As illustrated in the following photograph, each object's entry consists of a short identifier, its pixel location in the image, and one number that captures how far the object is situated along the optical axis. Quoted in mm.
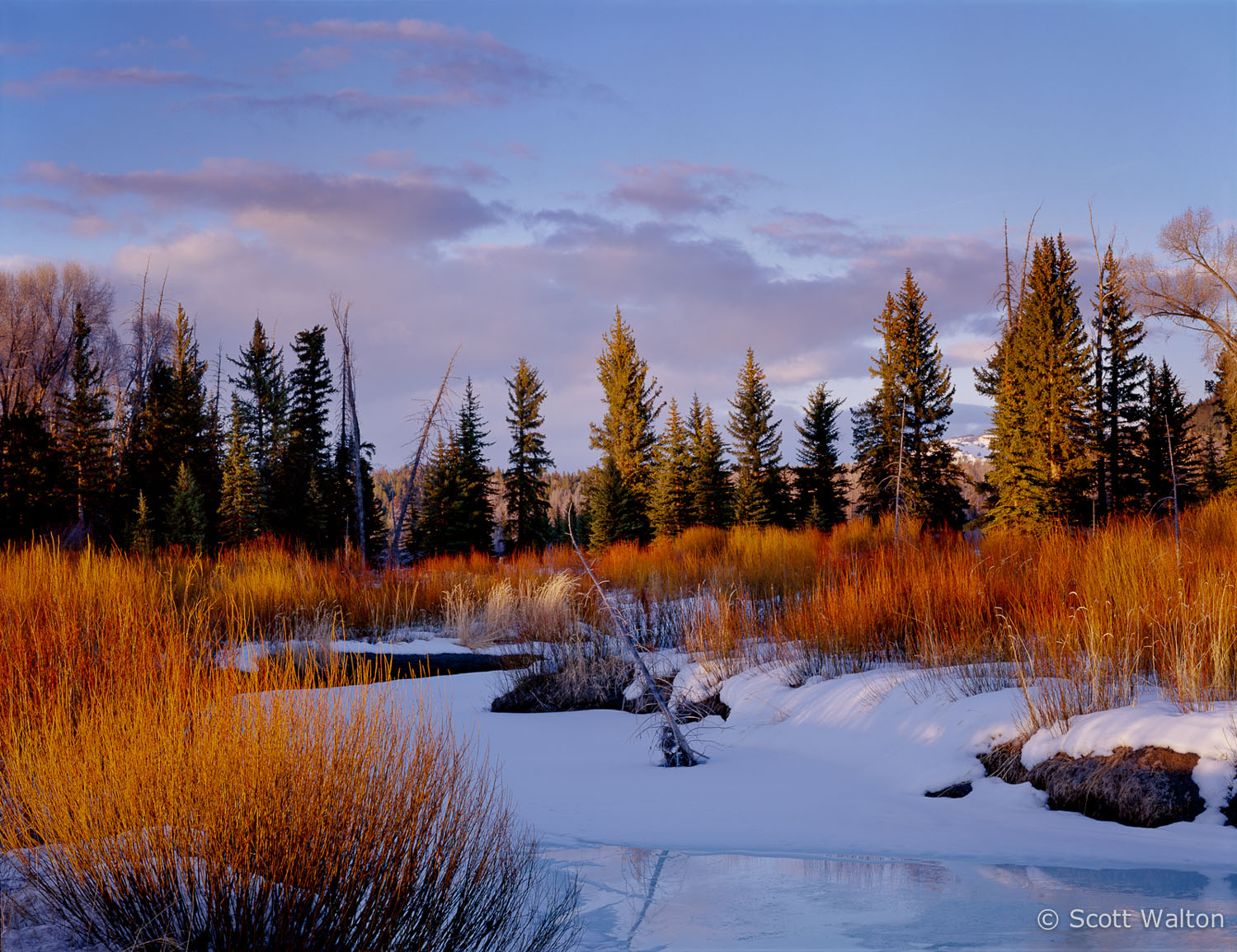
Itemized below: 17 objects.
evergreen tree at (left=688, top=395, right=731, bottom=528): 32875
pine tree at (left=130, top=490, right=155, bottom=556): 23741
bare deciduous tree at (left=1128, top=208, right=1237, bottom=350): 28438
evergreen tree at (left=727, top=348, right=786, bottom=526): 33750
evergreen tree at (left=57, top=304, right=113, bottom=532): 28234
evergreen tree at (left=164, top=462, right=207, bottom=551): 27969
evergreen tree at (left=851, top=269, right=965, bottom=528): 30688
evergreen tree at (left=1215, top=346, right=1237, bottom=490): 27828
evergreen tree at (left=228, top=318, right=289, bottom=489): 39000
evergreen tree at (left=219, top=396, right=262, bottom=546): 29156
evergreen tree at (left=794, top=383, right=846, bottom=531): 35000
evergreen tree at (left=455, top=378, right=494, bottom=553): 33250
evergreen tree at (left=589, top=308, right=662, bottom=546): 36188
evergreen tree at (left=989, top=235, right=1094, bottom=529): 22984
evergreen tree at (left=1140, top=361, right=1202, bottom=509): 27500
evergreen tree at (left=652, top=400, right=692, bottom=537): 32250
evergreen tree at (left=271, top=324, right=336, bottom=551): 33281
